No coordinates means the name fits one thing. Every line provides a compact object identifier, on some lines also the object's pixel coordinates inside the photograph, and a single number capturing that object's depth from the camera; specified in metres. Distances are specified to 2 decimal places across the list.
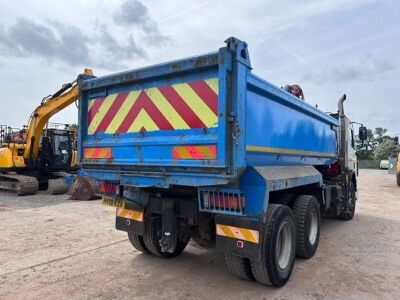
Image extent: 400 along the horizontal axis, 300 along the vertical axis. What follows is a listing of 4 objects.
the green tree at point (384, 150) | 63.00
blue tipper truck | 3.72
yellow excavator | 13.39
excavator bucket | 11.93
